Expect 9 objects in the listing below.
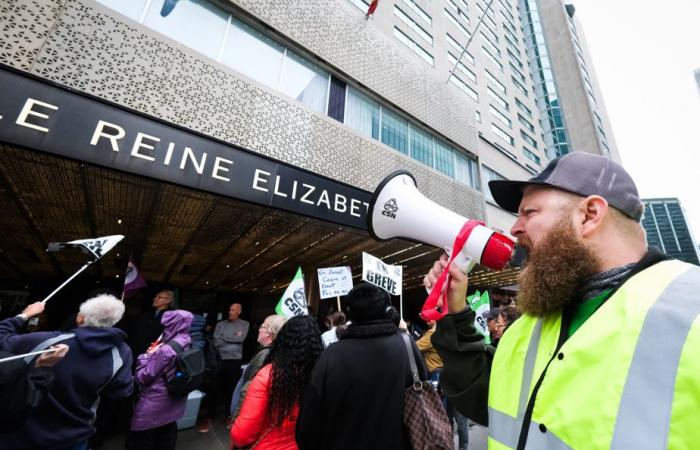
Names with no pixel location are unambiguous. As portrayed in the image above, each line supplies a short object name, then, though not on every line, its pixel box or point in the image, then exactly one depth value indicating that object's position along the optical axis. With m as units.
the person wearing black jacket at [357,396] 1.92
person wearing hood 2.95
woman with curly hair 2.06
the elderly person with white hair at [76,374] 2.19
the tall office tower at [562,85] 30.42
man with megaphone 0.66
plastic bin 4.73
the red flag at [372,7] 8.81
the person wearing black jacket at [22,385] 1.74
